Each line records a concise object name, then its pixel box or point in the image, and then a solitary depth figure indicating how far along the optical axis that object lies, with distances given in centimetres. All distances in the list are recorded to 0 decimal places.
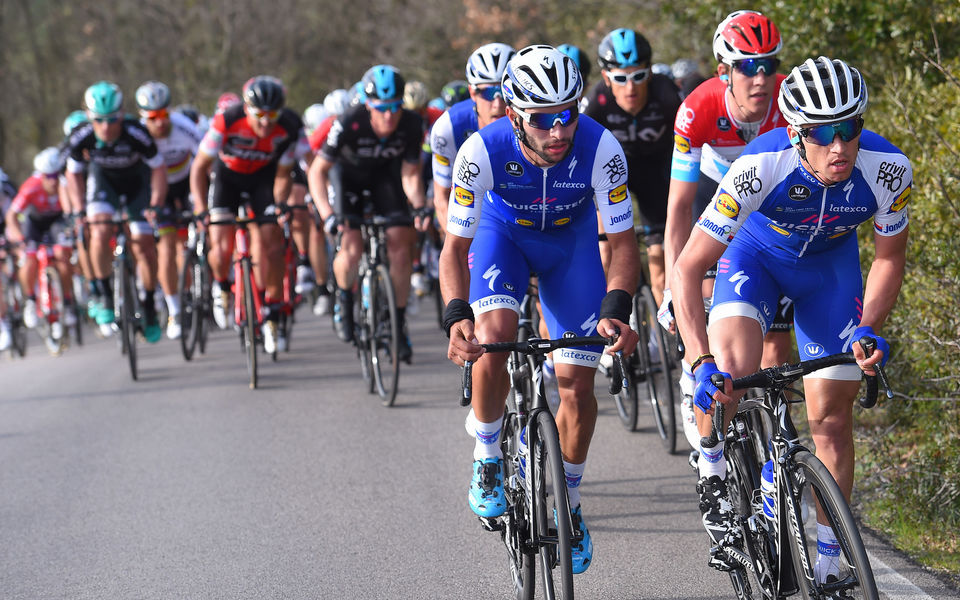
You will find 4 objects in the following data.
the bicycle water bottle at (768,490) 779
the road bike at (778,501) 671
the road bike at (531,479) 758
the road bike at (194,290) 2170
